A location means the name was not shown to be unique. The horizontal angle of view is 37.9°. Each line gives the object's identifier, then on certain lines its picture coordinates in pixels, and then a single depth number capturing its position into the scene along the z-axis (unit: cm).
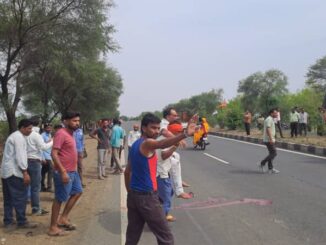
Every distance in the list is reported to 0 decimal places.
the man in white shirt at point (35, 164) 822
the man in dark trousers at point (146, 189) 484
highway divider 1934
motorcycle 2280
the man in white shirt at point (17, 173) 725
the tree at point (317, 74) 7488
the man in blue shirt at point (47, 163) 1021
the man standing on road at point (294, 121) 2578
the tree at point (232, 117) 4309
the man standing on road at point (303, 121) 2702
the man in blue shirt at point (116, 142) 1432
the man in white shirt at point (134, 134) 1434
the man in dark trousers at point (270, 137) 1313
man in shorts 680
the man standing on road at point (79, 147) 1055
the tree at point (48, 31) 1470
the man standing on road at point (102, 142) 1356
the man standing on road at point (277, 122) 2529
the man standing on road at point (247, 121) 3256
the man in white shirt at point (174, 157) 659
